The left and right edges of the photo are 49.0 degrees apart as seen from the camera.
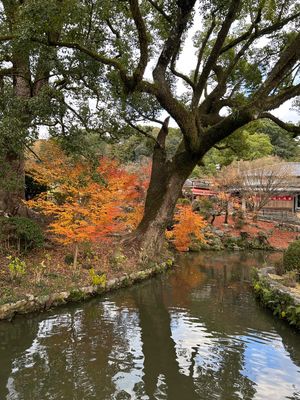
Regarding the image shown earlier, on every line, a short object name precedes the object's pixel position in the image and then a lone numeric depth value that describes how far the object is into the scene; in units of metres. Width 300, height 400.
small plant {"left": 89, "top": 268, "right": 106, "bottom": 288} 9.02
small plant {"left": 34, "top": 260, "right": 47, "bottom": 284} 8.12
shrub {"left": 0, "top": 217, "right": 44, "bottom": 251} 9.23
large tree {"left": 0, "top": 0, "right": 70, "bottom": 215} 8.07
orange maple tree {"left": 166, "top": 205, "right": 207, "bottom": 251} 16.81
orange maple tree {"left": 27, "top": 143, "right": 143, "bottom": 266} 9.10
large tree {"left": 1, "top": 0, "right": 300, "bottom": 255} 9.05
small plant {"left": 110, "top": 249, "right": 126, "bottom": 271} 10.65
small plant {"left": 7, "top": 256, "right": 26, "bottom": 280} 7.72
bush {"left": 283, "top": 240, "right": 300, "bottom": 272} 9.72
